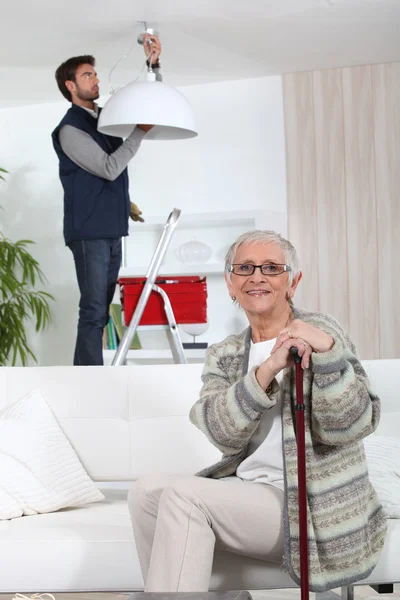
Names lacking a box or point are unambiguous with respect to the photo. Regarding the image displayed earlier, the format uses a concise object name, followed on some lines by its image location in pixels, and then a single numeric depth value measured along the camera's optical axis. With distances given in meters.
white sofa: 2.41
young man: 3.86
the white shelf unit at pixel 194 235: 5.33
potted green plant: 5.61
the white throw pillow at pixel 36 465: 2.40
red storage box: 4.61
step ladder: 4.13
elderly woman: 1.74
